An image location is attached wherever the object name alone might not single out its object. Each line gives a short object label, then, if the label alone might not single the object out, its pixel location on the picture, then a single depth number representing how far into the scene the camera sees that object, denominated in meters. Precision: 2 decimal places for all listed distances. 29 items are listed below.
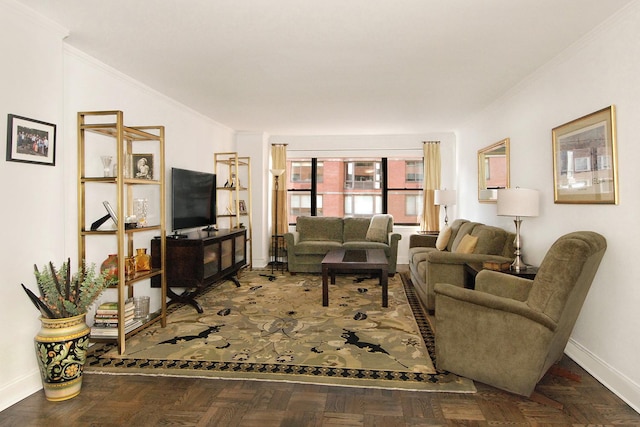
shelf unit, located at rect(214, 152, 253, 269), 5.88
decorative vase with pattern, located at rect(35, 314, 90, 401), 2.34
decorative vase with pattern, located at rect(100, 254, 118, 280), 3.11
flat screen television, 4.37
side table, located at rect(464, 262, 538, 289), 3.04
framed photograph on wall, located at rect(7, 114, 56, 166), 2.34
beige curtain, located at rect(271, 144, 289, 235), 7.12
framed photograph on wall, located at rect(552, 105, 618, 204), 2.55
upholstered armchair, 2.19
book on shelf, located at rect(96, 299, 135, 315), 3.15
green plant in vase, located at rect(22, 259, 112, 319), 2.41
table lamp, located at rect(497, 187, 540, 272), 3.21
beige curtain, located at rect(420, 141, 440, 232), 6.88
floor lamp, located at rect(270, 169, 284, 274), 6.64
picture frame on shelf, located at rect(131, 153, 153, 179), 3.65
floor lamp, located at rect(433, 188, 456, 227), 6.25
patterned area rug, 2.68
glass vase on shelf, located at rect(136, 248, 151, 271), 3.46
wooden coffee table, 4.33
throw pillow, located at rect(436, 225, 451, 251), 5.21
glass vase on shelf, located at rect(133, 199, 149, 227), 3.53
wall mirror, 4.45
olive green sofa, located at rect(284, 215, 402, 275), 6.04
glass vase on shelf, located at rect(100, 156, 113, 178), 3.07
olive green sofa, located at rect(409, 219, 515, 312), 3.80
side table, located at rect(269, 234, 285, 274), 6.94
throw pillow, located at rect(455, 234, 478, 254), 4.14
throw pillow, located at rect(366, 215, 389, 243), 6.38
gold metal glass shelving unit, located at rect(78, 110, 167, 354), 2.93
